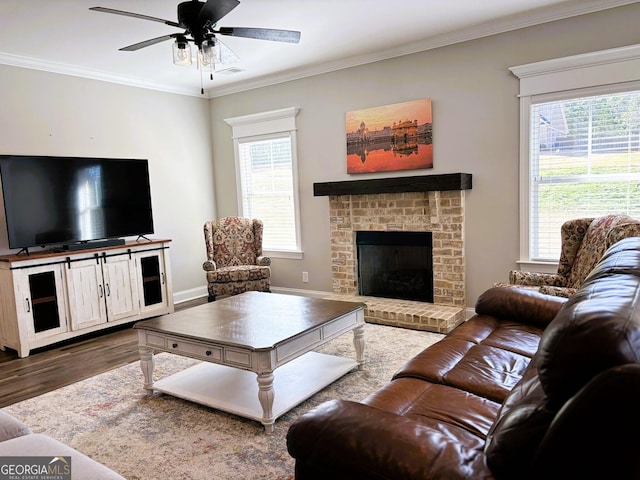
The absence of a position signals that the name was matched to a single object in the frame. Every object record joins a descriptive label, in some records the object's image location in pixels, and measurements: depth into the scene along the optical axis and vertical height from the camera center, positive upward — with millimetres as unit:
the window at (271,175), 5570 +257
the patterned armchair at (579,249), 2808 -468
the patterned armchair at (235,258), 5047 -725
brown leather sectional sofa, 838 -567
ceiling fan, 2613 +1052
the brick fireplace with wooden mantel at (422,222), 4207 -331
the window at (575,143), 3555 +314
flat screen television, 4047 +45
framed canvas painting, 4488 +535
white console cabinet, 3928 -833
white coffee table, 2498 -892
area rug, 2180 -1275
